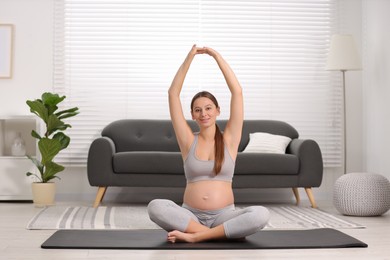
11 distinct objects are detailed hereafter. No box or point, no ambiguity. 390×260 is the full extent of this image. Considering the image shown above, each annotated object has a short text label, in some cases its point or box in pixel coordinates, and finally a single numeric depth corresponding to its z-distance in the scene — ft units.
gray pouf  17.47
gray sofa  19.38
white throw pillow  20.66
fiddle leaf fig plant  20.07
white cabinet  21.18
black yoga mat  11.80
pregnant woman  12.06
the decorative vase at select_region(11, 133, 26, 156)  21.48
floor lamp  21.48
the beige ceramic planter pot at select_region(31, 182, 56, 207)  20.21
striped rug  15.28
